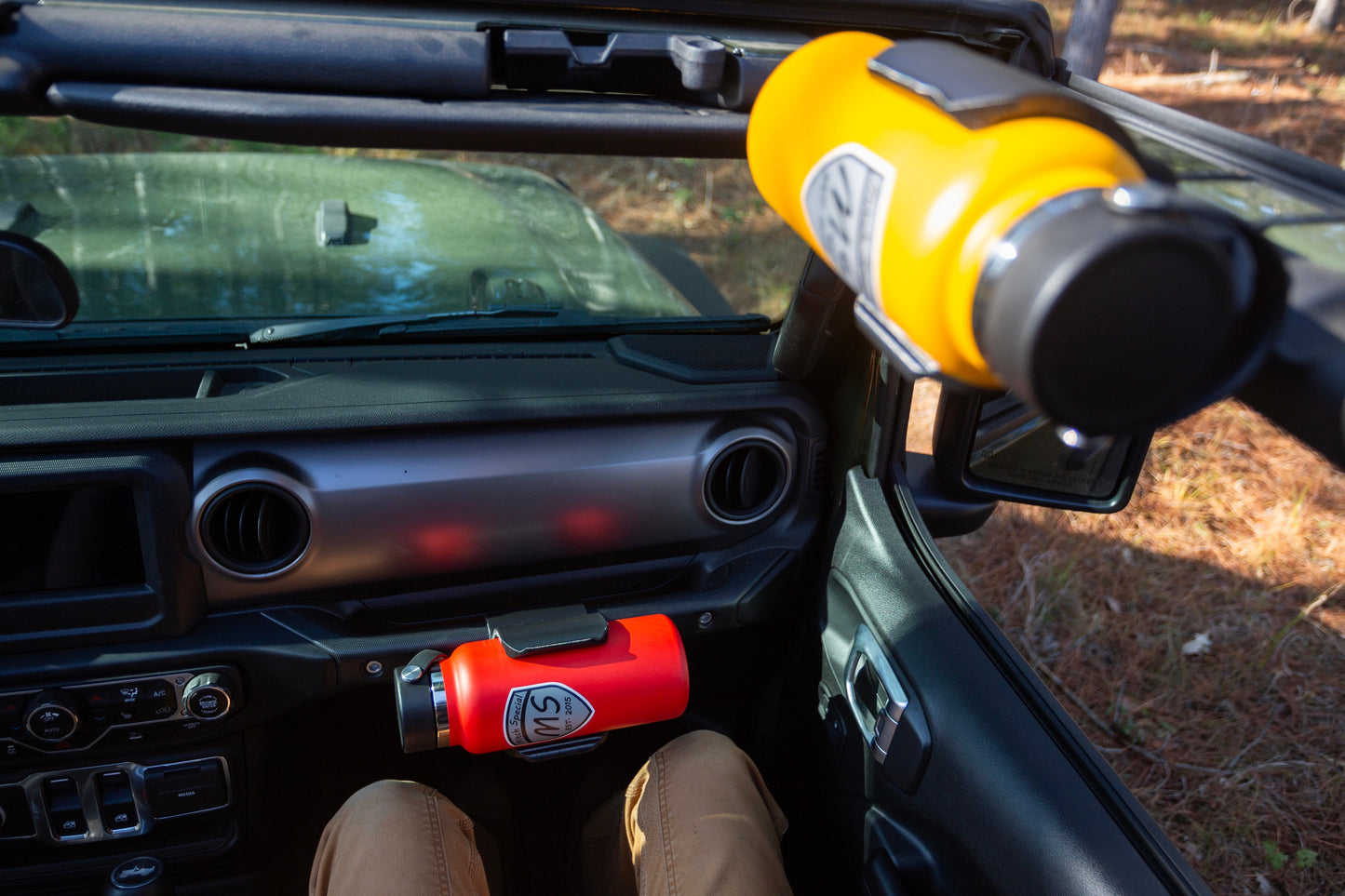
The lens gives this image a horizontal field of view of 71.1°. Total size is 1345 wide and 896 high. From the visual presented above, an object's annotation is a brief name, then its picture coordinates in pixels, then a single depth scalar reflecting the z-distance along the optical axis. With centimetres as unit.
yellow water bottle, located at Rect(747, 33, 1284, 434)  62
